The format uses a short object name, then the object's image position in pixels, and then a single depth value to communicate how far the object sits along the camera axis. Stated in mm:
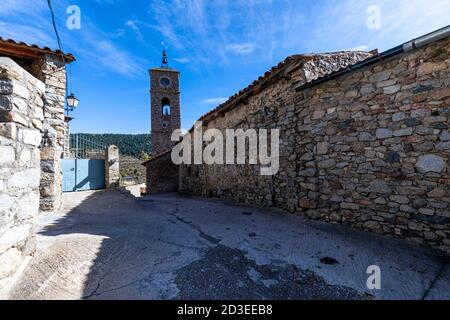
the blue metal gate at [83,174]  9430
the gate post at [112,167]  10102
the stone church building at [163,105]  18656
